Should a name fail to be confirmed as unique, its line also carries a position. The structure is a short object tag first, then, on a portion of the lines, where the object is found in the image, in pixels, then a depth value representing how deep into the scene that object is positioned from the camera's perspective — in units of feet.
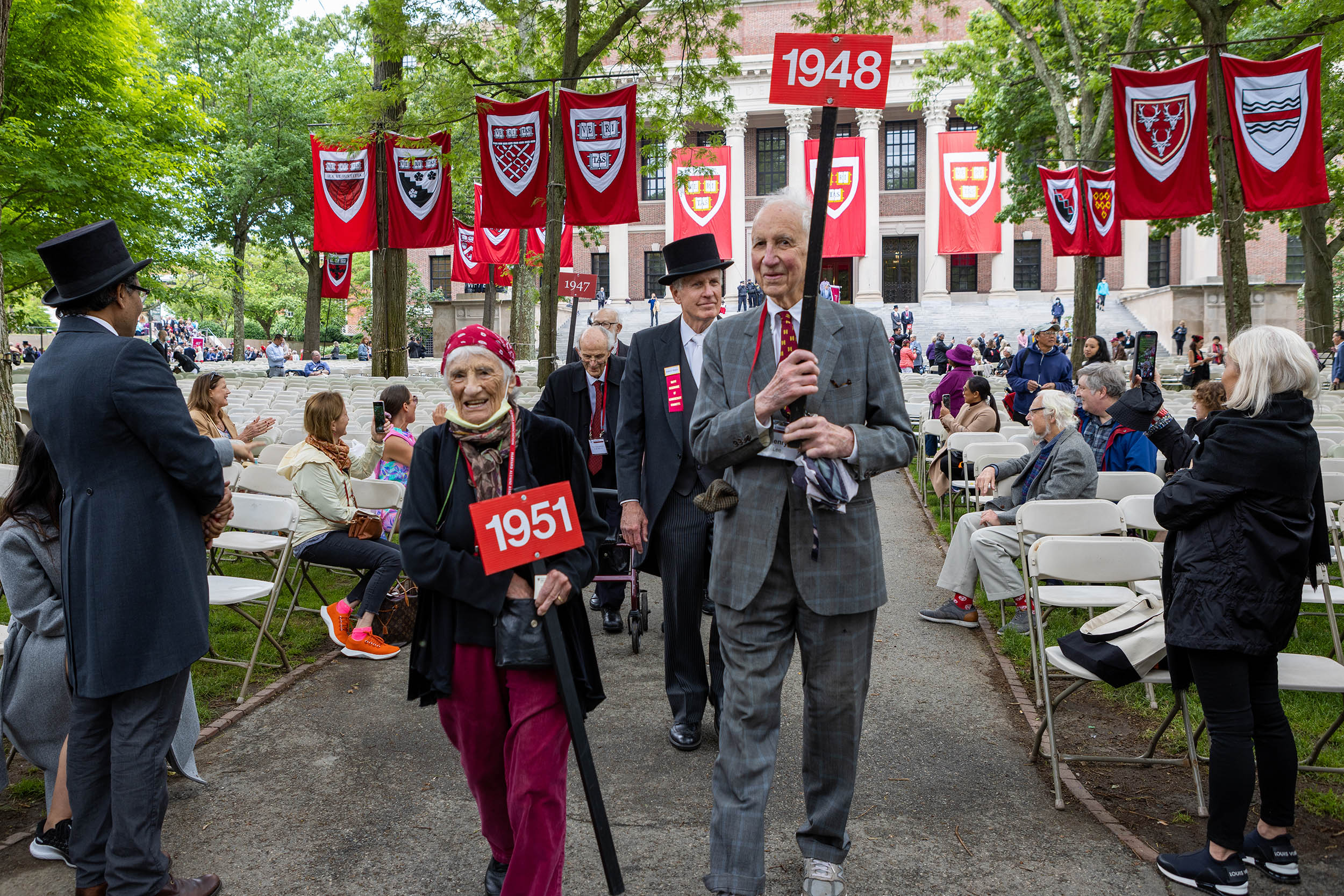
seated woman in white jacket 19.57
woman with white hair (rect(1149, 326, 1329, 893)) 10.55
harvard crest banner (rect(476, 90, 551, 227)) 48.44
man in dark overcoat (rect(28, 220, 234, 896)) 9.55
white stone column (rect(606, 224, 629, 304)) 171.83
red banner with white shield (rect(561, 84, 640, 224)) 47.42
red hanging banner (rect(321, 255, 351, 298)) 95.71
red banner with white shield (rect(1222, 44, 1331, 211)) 34.32
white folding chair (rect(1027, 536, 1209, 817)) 14.52
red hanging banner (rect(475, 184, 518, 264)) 83.15
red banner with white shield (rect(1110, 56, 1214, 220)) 36.70
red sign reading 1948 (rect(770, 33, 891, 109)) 8.70
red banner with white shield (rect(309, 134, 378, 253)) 53.88
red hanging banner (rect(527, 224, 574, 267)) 71.36
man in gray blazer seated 20.29
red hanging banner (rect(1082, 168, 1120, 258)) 53.62
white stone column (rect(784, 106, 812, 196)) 153.17
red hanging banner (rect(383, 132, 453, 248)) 53.62
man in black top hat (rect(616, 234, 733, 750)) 14.46
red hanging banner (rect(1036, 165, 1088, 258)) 54.75
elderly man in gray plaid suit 9.43
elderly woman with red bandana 8.97
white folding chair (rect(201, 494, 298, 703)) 16.67
